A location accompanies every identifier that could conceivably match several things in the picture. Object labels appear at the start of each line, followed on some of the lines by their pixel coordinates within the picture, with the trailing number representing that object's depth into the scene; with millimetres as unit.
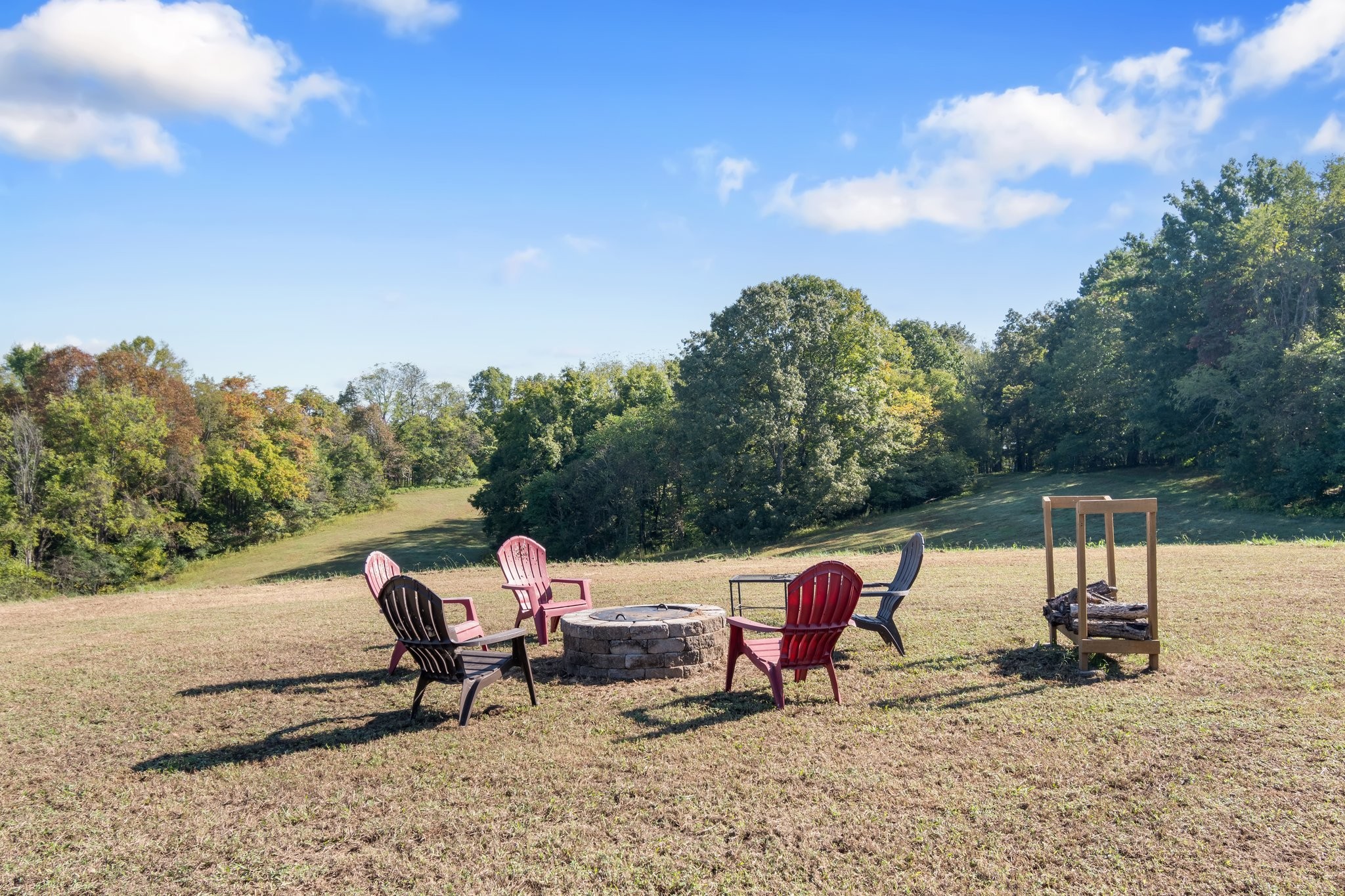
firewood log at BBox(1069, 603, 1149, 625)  6094
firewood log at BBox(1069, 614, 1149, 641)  6023
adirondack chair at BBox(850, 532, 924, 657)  6852
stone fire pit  6492
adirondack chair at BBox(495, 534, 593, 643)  8102
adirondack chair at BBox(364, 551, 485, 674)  6668
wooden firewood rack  5859
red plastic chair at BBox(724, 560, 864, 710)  5629
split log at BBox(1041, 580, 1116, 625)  6535
